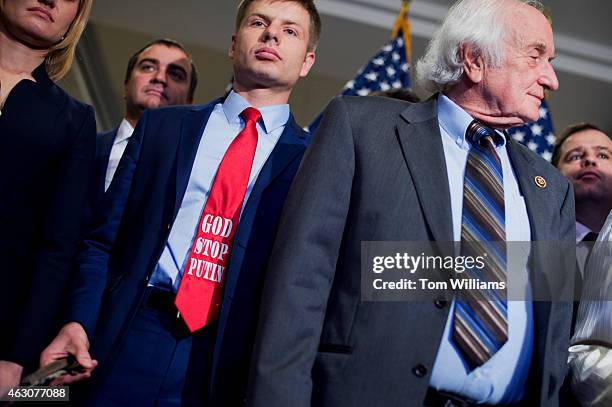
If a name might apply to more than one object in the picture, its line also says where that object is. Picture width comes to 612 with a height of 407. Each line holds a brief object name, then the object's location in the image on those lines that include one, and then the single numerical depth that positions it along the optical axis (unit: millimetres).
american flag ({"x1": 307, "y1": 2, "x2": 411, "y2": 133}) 4316
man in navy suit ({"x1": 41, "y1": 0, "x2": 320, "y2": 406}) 1645
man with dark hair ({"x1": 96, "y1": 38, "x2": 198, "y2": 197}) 3000
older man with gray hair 1445
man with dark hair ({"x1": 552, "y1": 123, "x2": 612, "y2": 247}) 2828
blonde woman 1683
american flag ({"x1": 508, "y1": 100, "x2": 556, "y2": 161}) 4199
